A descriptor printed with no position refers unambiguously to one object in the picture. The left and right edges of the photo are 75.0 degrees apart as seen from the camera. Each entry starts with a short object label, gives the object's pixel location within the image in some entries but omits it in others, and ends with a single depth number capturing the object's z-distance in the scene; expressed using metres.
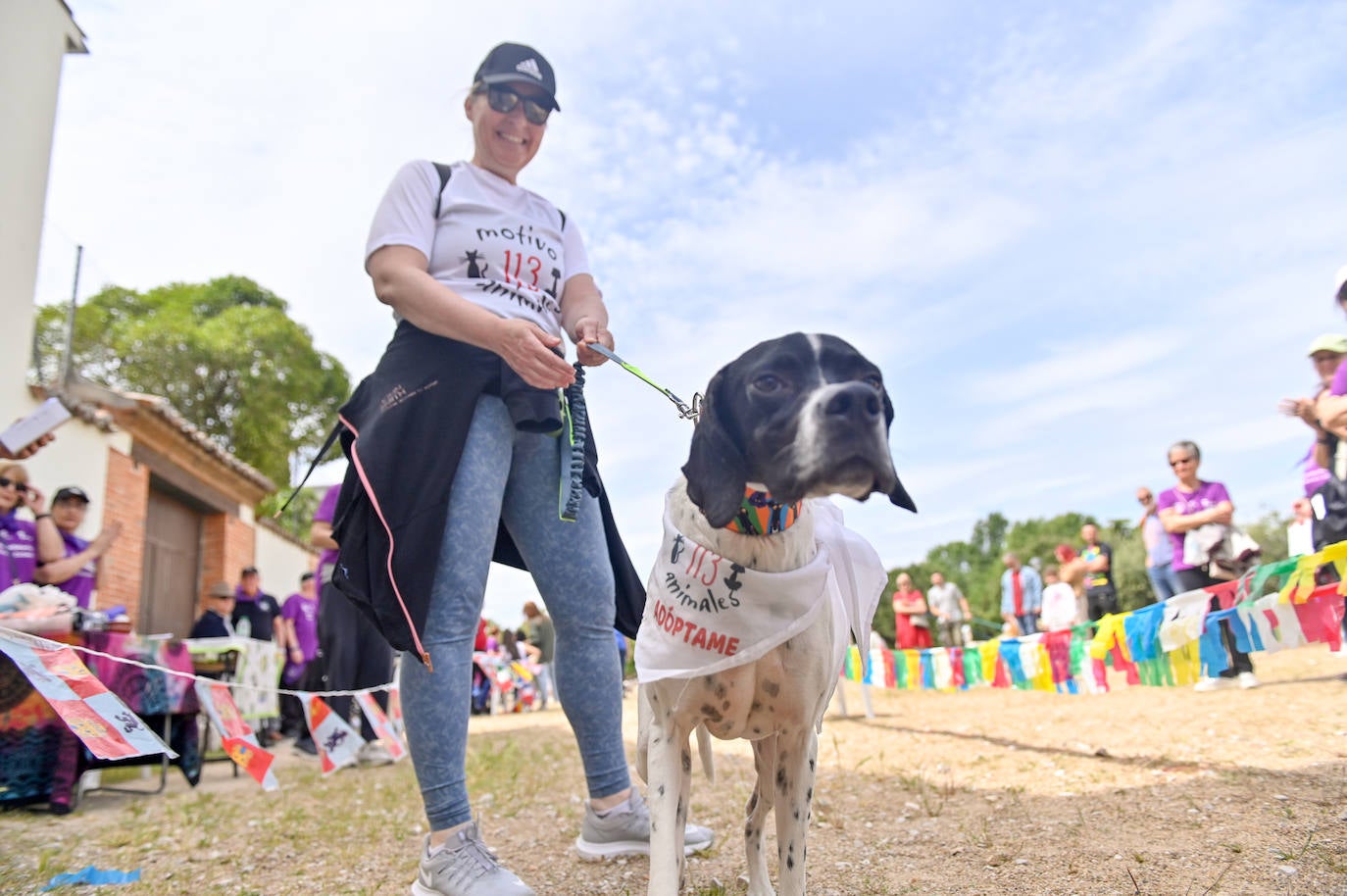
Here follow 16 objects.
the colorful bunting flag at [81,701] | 2.49
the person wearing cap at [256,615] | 8.66
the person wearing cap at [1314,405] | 3.69
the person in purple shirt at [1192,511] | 6.21
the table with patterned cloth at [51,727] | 4.41
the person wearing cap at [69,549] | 5.16
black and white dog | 1.98
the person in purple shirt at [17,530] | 4.83
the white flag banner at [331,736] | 4.39
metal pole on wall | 11.41
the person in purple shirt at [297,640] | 8.45
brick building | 10.43
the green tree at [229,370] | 22.33
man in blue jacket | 11.73
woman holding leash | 2.32
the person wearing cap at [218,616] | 7.86
